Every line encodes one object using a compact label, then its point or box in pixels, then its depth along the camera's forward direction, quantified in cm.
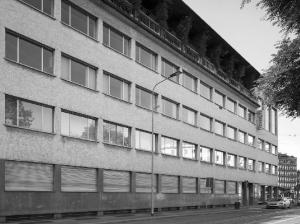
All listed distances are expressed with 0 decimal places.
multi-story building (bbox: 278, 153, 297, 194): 9122
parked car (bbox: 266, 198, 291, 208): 5706
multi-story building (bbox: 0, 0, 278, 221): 2839
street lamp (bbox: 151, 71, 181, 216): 3502
